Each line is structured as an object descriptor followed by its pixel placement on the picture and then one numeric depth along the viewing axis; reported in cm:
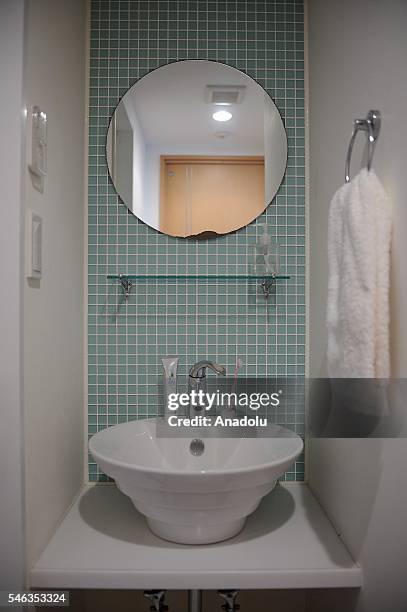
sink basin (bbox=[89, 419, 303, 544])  102
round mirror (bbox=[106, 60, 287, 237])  150
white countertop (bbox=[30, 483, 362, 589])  103
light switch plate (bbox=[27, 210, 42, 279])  100
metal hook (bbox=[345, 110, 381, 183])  97
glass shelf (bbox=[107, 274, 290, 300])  147
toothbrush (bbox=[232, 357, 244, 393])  149
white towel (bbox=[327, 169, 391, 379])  90
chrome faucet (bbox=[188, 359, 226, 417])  138
